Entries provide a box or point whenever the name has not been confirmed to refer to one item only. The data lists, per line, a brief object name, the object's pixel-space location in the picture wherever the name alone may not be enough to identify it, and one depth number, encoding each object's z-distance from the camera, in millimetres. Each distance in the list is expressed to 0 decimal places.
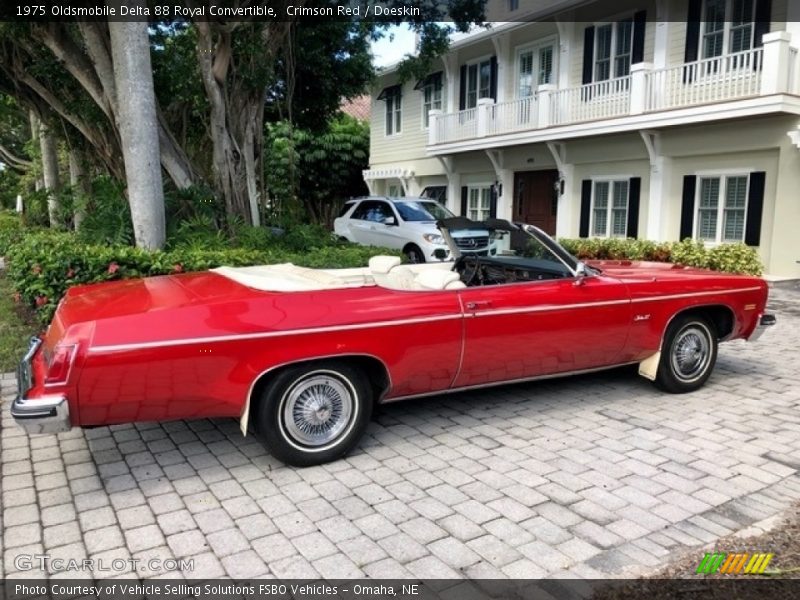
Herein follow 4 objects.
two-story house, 12875
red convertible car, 3582
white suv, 13711
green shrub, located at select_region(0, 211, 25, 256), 13317
